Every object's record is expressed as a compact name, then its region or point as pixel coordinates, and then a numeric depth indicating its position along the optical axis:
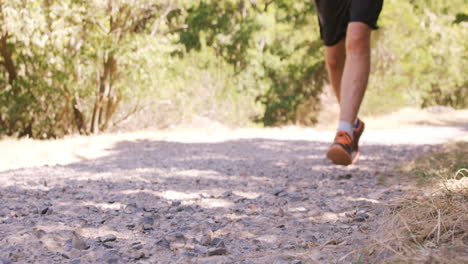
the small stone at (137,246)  4.12
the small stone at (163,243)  4.13
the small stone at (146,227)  4.29
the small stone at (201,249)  4.08
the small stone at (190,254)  4.06
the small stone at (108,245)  4.12
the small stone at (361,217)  4.30
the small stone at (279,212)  4.44
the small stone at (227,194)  4.77
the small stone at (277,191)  4.78
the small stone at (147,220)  4.36
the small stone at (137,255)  4.02
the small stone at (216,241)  4.15
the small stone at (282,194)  4.73
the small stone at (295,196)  4.66
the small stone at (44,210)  4.43
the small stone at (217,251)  4.07
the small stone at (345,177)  5.09
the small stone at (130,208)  4.49
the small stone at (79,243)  4.10
